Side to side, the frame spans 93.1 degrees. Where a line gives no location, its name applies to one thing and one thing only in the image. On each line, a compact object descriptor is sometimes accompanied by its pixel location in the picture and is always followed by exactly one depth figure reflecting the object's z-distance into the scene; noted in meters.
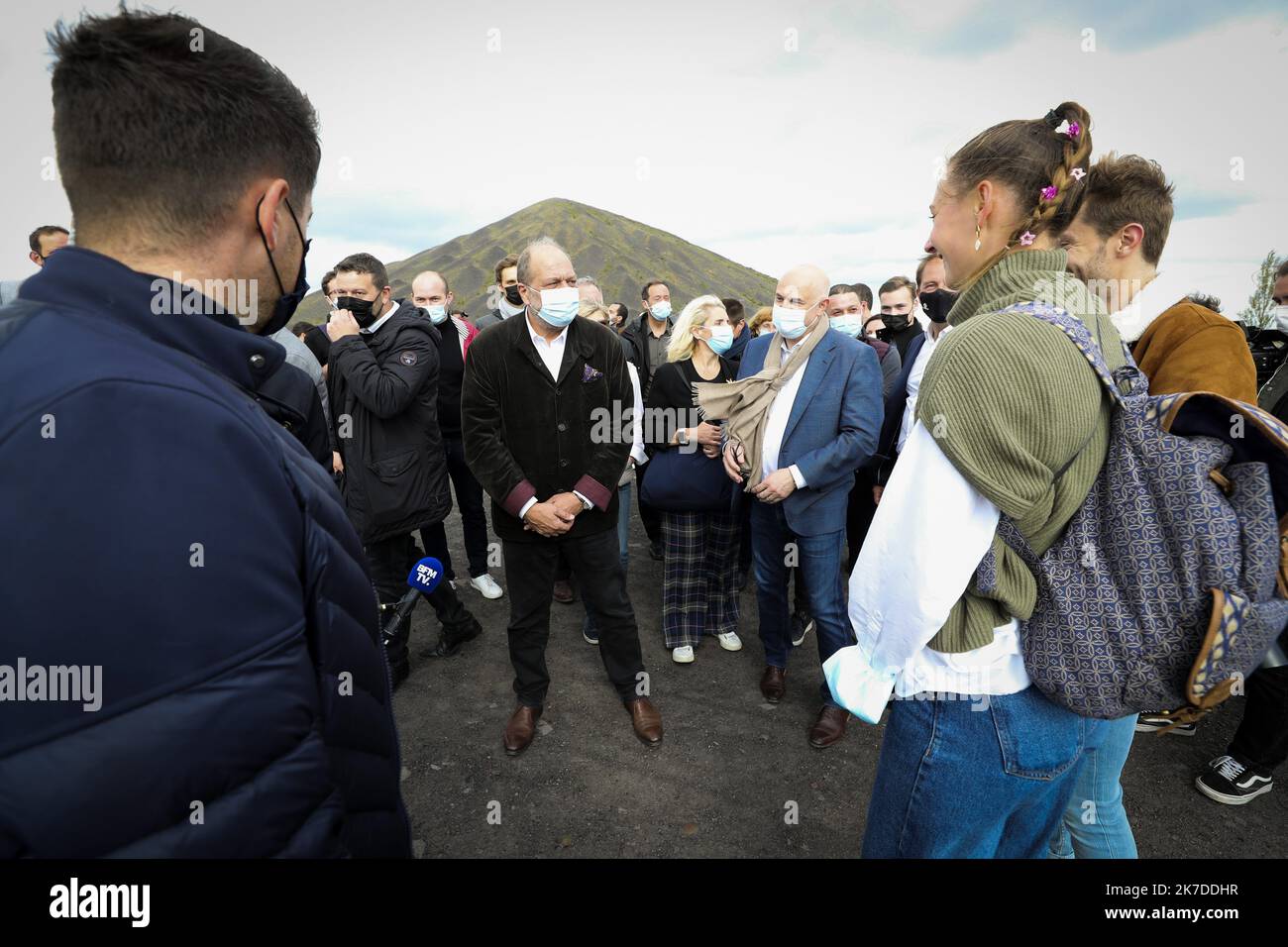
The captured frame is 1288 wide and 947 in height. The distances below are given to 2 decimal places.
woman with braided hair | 1.22
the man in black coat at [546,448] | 3.24
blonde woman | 4.18
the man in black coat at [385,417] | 3.65
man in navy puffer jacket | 0.75
